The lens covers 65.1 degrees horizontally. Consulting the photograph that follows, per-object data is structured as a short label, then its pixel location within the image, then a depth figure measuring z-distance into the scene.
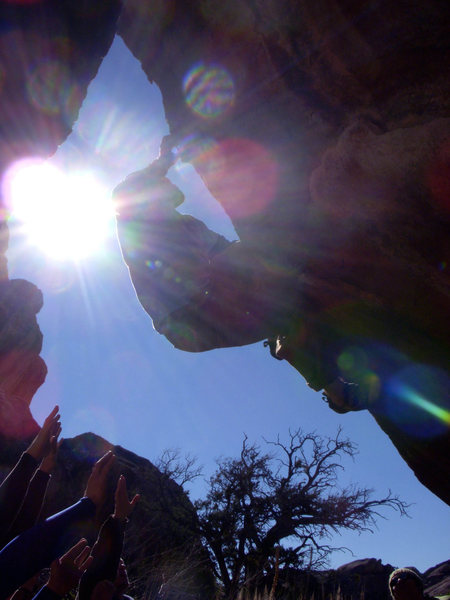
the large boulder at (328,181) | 2.62
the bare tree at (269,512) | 17.60
